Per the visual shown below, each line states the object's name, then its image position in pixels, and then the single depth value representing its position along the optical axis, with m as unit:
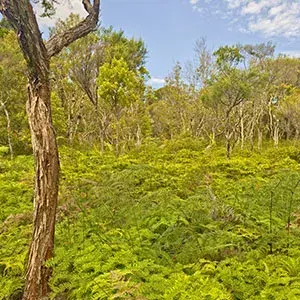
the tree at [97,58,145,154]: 13.29
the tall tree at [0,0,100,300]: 3.02
